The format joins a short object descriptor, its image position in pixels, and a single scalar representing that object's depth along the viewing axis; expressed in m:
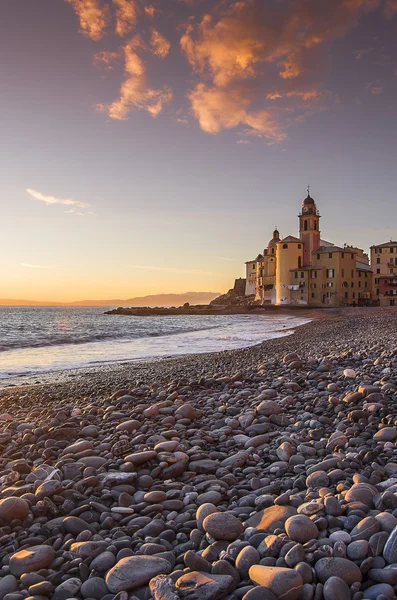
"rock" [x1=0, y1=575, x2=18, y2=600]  2.17
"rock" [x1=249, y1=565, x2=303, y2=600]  1.92
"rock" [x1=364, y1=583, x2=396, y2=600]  1.87
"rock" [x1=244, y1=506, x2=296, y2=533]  2.53
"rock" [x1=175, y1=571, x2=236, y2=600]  1.96
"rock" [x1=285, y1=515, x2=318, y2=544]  2.33
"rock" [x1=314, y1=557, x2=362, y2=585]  2.00
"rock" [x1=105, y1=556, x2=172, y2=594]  2.12
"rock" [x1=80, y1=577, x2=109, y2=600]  2.12
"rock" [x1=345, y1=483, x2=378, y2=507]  2.70
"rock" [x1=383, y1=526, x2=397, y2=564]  2.09
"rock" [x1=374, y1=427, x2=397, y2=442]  3.83
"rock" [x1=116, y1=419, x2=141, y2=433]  4.67
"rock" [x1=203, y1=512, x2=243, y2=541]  2.50
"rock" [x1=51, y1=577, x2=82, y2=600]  2.12
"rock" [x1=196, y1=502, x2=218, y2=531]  2.67
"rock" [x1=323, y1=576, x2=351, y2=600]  1.89
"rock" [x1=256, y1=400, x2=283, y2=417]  4.89
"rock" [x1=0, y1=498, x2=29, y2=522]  2.84
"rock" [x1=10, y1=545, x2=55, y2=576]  2.34
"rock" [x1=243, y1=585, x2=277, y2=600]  1.90
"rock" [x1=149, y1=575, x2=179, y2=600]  1.97
